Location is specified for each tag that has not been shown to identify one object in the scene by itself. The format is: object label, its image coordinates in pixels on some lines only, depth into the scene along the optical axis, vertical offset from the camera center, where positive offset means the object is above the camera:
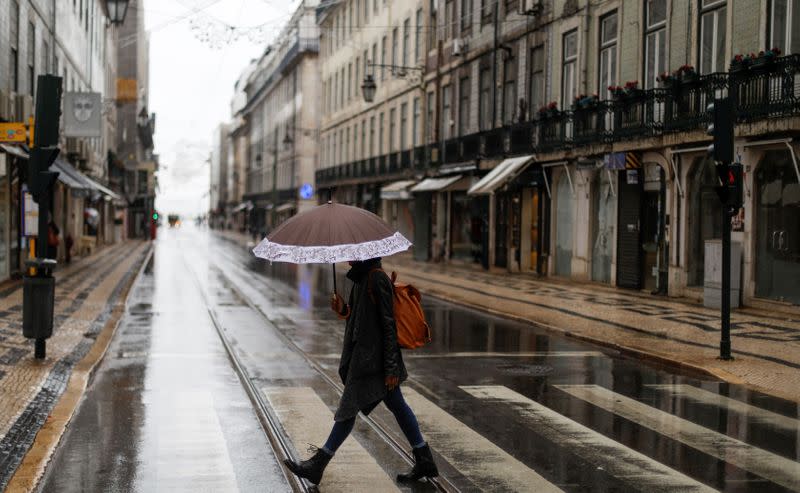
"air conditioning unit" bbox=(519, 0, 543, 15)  28.64 +6.87
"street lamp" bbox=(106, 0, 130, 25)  21.05 +4.79
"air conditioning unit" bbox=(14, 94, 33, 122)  22.72 +2.76
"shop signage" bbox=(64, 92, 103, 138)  27.59 +3.18
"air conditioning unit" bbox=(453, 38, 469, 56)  35.66 +6.89
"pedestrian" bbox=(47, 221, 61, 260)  28.17 -0.43
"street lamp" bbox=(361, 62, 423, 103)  36.66 +5.41
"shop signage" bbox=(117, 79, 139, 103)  67.97 +9.63
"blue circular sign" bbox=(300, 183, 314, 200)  58.03 +2.11
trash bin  10.90 -1.00
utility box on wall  18.31 -0.82
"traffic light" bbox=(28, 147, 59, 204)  10.75 +0.55
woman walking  6.02 -0.92
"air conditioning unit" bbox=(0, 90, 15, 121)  20.95 +2.55
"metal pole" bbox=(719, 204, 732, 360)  11.77 -0.75
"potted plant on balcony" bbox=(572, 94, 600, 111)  24.36 +3.35
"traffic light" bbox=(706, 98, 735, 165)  11.79 +1.28
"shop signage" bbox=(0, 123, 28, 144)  11.50 +1.07
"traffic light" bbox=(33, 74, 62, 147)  10.62 +1.27
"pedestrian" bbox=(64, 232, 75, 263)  34.06 -0.91
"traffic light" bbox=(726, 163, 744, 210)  11.88 +0.59
